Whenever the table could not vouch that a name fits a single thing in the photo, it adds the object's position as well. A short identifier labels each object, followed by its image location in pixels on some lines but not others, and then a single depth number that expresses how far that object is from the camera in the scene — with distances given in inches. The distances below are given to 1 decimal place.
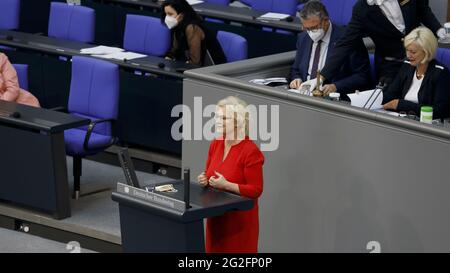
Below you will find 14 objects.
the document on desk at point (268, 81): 683.4
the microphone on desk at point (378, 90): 644.7
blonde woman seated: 612.7
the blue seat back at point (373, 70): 693.3
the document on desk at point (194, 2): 985.2
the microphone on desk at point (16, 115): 721.6
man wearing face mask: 674.8
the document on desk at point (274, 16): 915.4
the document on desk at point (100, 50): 842.8
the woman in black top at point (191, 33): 801.6
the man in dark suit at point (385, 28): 673.0
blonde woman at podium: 546.0
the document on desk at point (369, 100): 644.7
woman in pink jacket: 783.7
